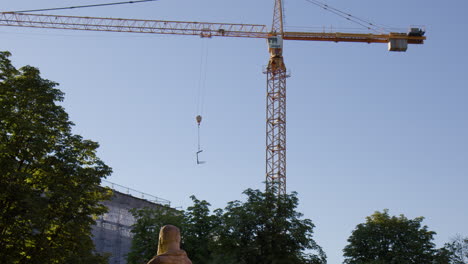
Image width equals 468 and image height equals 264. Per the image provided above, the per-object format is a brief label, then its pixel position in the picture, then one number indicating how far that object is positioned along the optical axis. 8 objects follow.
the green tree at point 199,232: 45.90
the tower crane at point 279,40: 91.19
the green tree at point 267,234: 42.06
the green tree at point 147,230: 48.84
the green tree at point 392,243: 58.28
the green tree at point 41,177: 32.56
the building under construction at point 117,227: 72.38
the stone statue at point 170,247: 13.26
